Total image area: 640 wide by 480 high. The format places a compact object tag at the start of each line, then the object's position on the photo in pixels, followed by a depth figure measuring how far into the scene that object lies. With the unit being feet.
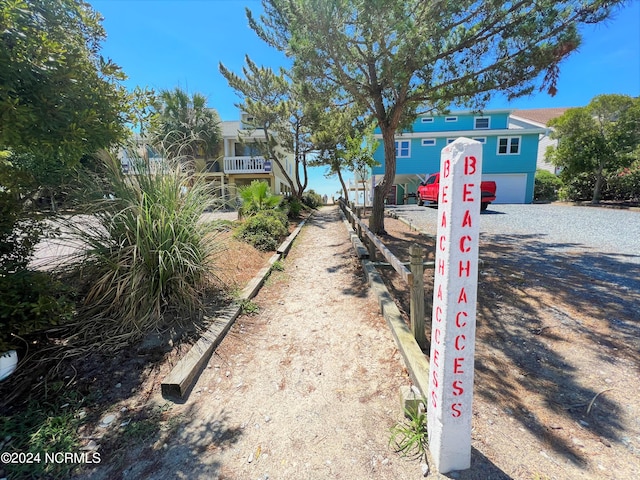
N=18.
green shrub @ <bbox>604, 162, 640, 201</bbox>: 49.03
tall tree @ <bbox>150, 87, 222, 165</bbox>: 51.40
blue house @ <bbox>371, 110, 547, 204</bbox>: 66.95
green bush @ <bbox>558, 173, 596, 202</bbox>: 57.21
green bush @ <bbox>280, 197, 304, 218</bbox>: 44.14
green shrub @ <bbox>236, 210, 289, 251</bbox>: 23.58
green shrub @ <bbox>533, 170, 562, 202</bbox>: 71.15
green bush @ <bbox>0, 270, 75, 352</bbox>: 7.46
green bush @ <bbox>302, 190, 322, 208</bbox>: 73.57
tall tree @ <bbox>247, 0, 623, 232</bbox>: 16.51
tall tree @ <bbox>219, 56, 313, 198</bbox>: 46.44
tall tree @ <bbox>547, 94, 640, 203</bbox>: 48.08
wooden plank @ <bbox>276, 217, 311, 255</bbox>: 23.18
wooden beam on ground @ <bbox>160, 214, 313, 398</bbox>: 8.04
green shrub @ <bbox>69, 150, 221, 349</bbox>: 10.41
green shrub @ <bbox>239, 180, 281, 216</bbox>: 31.68
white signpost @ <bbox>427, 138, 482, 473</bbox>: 5.14
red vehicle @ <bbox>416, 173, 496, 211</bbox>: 44.07
